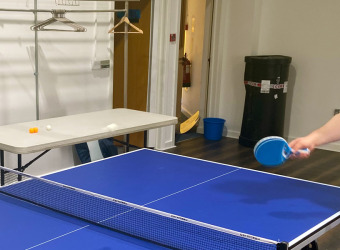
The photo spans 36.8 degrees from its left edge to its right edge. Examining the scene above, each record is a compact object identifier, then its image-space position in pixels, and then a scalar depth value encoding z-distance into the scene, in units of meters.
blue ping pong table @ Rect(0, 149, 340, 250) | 2.17
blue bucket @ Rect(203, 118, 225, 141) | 7.22
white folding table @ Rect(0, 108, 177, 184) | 3.56
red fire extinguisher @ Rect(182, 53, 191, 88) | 8.66
